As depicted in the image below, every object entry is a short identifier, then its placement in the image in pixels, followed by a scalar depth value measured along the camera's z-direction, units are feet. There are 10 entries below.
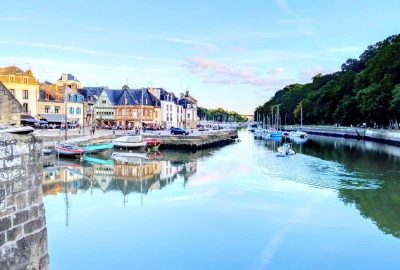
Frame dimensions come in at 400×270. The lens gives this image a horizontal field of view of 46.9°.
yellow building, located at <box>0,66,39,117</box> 197.26
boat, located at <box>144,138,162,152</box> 180.75
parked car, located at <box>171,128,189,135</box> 225.09
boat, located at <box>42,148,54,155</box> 129.29
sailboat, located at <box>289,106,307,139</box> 297.37
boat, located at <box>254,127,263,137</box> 355.56
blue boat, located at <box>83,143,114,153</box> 145.11
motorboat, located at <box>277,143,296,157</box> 159.26
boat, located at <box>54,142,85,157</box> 135.03
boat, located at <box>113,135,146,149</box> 171.53
